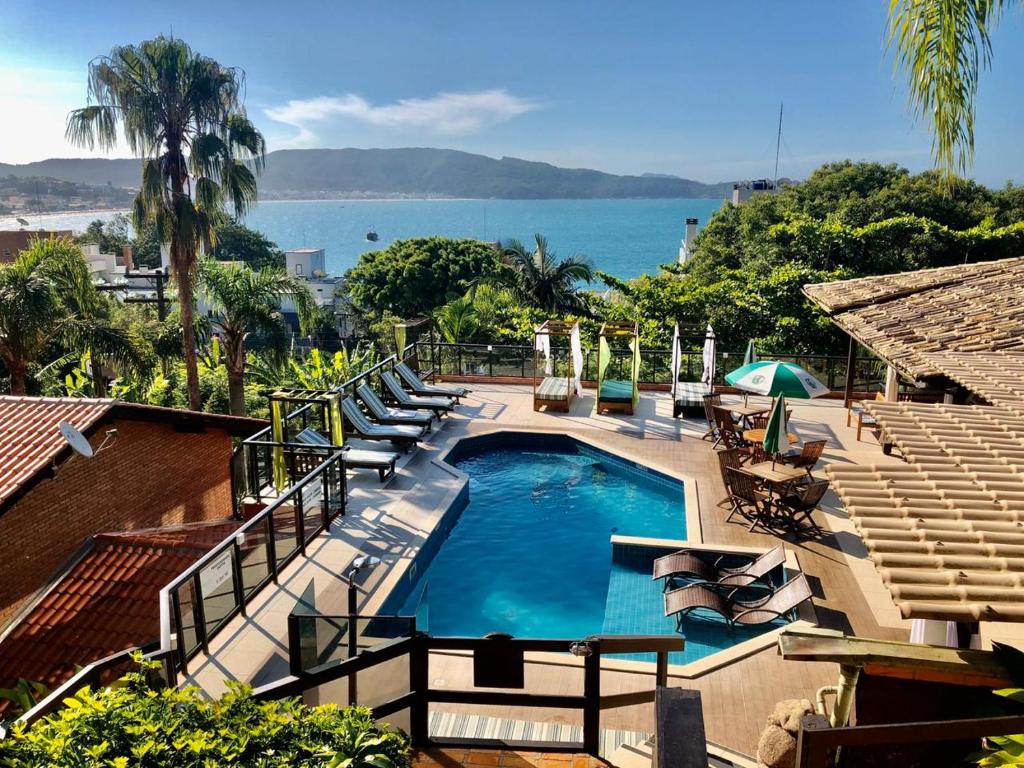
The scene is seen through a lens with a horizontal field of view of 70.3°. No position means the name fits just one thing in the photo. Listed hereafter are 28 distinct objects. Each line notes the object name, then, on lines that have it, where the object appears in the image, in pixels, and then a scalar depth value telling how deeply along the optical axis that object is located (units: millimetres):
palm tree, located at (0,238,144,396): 14695
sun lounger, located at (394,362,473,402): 16078
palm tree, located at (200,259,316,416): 17266
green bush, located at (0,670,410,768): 2688
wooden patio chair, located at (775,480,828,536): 10227
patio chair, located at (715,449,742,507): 11250
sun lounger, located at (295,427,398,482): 11734
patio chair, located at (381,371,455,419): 15203
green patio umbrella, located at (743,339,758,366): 15678
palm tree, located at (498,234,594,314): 32594
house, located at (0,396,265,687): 7969
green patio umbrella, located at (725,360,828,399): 12469
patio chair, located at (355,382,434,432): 13797
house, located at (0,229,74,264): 50944
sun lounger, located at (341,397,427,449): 13094
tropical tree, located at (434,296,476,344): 22875
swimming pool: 9234
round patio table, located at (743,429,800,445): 12828
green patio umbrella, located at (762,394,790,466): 11133
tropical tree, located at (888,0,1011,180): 4445
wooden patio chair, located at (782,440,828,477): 11500
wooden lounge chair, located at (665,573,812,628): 8031
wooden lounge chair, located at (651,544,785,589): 8812
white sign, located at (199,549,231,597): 6806
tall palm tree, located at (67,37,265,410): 16719
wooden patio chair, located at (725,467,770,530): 10656
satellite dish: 8172
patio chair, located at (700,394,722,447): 14367
